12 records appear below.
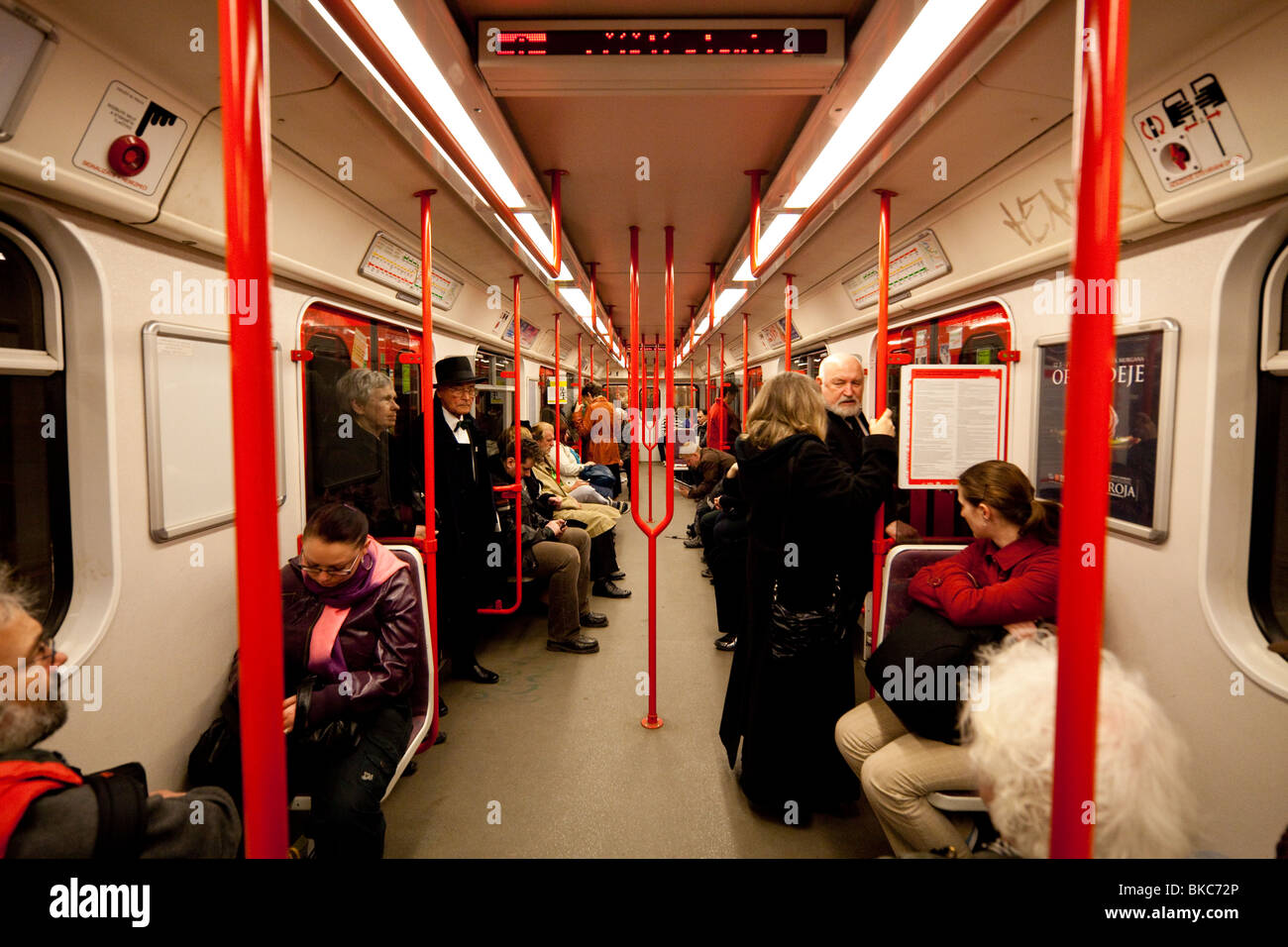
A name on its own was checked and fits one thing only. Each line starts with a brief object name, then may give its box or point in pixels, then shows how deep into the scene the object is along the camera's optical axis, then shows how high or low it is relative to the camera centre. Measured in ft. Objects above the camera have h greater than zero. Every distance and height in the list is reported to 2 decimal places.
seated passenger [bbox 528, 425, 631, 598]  17.62 -2.73
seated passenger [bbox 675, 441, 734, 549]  20.37 -1.93
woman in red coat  6.10 -1.94
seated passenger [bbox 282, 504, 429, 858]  6.48 -3.02
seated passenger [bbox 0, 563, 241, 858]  3.45 -2.34
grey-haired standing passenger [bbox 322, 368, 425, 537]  11.16 -0.47
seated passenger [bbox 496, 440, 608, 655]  13.91 -3.40
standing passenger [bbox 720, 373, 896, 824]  7.47 -2.13
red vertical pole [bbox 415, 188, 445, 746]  8.43 +0.55
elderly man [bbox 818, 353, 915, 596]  9.50 +0.53
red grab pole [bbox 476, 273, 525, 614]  12.58 -2.25
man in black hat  11.30 -1.58
